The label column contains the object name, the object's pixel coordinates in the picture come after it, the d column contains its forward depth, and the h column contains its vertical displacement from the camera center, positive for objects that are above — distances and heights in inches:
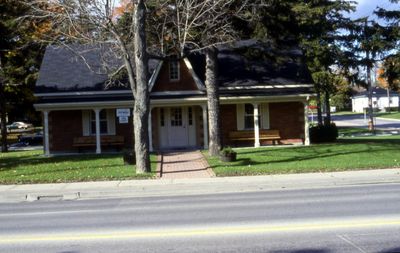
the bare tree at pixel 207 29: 855.7 +163.0
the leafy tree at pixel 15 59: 1283.2 +196.3
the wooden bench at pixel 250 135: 1188.5 -18.0
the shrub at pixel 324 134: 1250.6 -21.3
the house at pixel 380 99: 4694.9 +198.7
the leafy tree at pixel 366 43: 1610.5 +228.8
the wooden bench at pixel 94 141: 1168.8 -18.8
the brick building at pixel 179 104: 1151.6 +53.3
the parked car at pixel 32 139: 1897.1 -16.8
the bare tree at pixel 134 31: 772.0 +142.8
